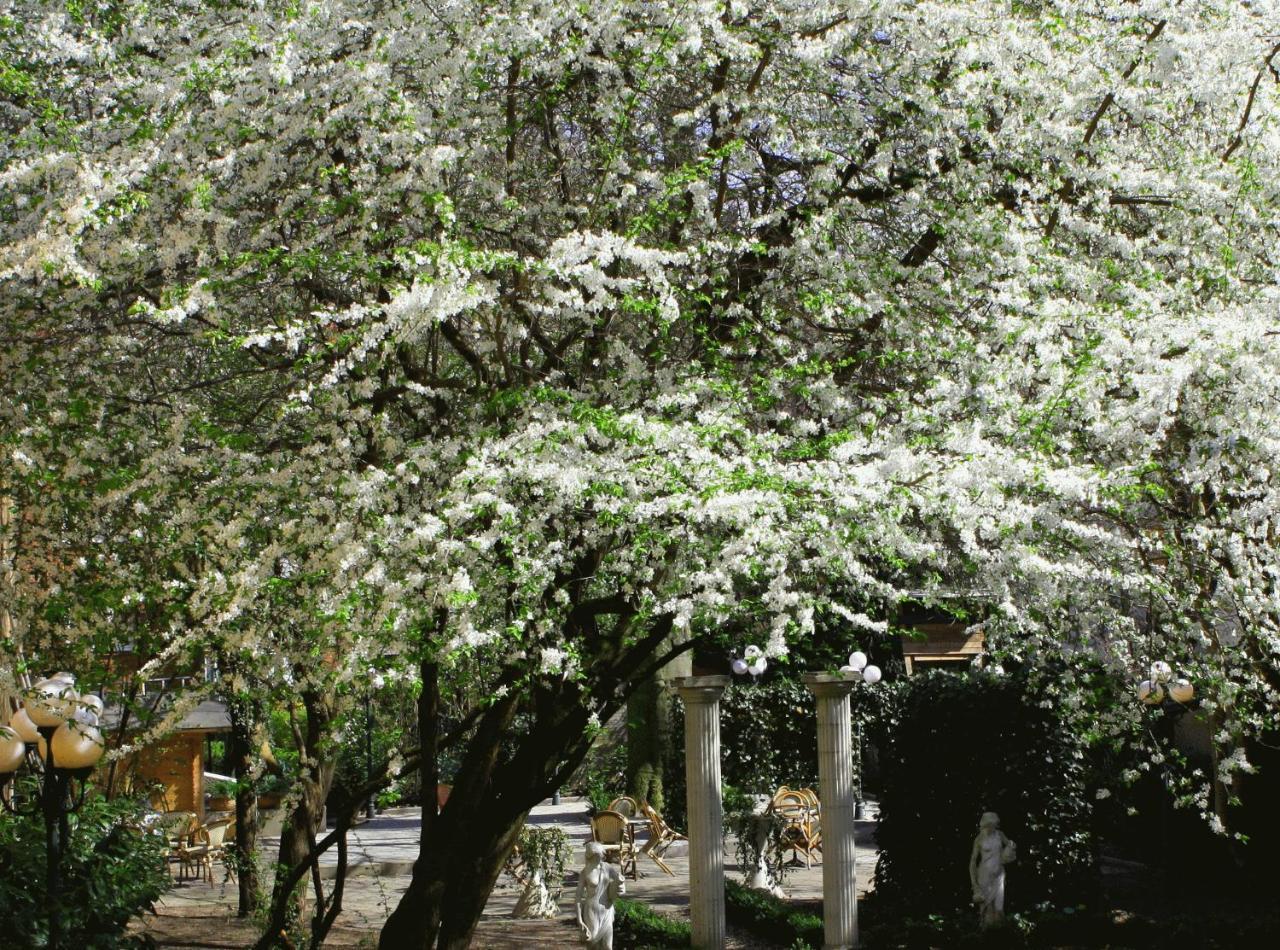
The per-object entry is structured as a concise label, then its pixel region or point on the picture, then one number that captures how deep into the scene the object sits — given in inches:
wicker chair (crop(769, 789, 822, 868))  583.0
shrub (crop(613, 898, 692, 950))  435.2
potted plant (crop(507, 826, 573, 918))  496.1
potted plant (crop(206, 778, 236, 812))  777.6
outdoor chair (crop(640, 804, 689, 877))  590.6
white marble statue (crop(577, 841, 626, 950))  398.3
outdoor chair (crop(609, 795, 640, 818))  629.7
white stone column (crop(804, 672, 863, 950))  419.2
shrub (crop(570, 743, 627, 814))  750.5
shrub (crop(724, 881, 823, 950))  448.5
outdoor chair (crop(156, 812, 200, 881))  564.4
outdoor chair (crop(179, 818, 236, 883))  578.5
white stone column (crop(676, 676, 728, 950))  420.2
